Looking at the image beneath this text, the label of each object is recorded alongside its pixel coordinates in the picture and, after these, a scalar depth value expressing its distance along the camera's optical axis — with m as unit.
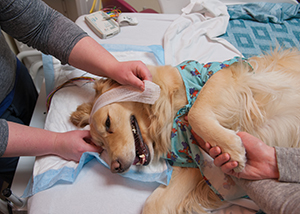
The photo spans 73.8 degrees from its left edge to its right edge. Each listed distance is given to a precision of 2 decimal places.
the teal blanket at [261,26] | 1.73
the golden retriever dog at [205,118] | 0.92
